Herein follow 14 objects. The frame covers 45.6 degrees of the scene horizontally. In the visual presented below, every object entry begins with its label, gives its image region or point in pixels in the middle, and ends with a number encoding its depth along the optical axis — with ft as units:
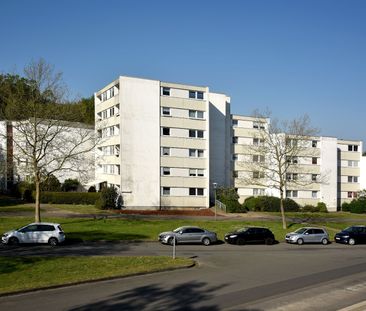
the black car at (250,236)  109.70
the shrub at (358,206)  217.77
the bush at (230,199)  185.33
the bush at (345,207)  225.56
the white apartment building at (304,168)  216.13
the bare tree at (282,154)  148.15
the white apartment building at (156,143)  177.47
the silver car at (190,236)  102.01
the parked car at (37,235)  89.04
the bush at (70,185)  197.16
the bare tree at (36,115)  110.75
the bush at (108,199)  167.63
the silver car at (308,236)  117.19
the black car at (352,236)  121.19
